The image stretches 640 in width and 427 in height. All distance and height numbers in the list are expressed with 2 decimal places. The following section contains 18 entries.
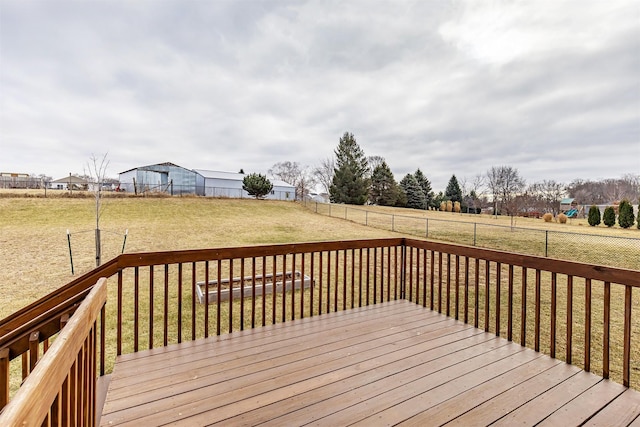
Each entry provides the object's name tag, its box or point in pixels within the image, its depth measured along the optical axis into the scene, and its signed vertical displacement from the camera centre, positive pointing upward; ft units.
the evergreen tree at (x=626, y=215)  47.73 -1.20
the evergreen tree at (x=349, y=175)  93.76 +10.44
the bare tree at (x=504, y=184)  93.30 +7.94
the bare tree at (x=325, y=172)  120.42 +14.87
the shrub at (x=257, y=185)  82.01 +6.21
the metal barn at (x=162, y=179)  81.56 +8.15
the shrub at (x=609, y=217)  51.37 -1.65
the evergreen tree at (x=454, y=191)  114.11 +6.51
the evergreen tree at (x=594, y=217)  53.83 -1.74
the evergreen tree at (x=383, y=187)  101.39 +7.08
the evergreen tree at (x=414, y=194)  106.93 +4.90
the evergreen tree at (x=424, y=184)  112.38 +9.23
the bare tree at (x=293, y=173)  125.08 +14.78
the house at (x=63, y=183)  85.54 +8.37
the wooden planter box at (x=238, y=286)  15.74 -4.91
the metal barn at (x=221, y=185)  87.15 +6.96
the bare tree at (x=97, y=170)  20.07 +3.60
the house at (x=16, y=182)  73.21 +6.15
